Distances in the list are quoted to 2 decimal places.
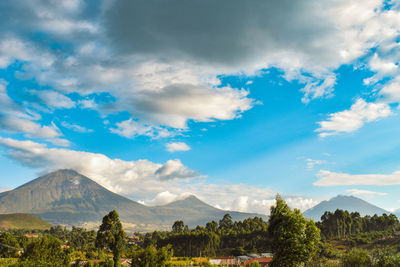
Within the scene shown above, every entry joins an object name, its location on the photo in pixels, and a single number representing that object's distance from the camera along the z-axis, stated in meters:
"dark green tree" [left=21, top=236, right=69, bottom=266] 42.88
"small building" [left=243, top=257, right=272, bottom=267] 62.81
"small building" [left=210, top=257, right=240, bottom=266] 70.94
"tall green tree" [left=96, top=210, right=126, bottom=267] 49.94
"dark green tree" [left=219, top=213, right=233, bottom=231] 135.25
